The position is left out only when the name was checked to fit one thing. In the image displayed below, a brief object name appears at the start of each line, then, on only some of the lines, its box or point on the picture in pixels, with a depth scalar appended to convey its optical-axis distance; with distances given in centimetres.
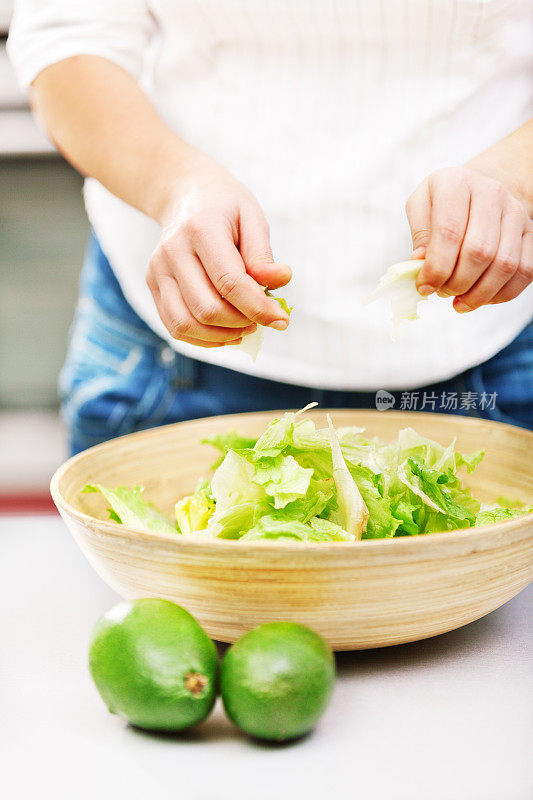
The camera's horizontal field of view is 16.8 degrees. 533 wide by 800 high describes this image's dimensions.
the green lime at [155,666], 81
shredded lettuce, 93
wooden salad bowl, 86
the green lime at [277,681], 81
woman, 114
